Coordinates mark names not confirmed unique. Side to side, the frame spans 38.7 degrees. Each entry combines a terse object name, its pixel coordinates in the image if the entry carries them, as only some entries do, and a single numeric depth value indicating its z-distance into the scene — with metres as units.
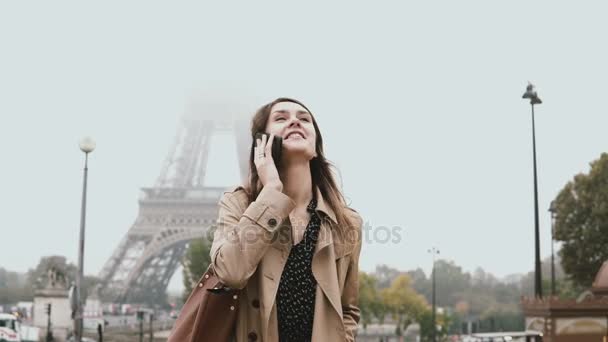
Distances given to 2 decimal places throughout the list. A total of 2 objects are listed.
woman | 2.98
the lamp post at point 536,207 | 19.48
